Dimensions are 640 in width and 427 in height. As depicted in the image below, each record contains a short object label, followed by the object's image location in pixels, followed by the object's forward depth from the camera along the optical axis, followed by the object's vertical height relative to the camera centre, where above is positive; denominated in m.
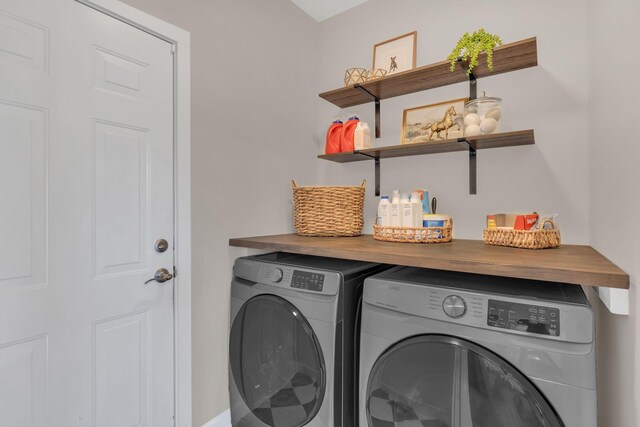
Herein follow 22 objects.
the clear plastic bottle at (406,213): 1.57 +0.00
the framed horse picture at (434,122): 1.70 +0.53
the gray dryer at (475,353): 0.86 -0.43
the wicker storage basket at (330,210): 1.83 +0.02
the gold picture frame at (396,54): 1.95 +1.01
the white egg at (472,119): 1.54 +0.45
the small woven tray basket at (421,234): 1.52 -0.10
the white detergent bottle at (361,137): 1.92 +0.46
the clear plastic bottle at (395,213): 1.61 +0.00
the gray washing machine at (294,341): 1.31 -0.57
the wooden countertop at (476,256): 0.89 -0.16
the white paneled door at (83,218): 1.09 -0.02
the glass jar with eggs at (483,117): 1.51 +0.46
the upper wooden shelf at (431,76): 1.49 +0.75
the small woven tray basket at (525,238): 1.29 -0.11
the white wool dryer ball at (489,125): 1.50 +0.41
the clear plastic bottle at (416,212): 1.56 +0.00
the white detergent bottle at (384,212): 1.66 +0.00
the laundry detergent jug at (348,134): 1.96 +0.49
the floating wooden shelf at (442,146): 1.49 +0.36
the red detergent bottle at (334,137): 2.01 +0.48
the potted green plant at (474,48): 1.46 +0.77
